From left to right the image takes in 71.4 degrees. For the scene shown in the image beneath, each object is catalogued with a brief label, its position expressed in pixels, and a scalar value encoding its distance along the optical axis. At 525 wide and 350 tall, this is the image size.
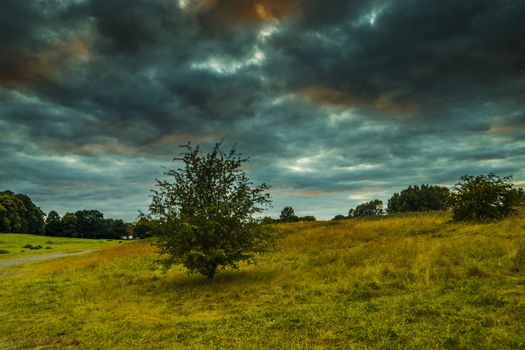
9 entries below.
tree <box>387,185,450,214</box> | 103.00
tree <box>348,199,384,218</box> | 151.62
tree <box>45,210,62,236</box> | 117.11
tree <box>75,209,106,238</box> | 126.57
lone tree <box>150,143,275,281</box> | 15.05
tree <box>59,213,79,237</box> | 118.81
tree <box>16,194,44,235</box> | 104.21
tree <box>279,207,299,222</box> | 124.84
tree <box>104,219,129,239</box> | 132.38
